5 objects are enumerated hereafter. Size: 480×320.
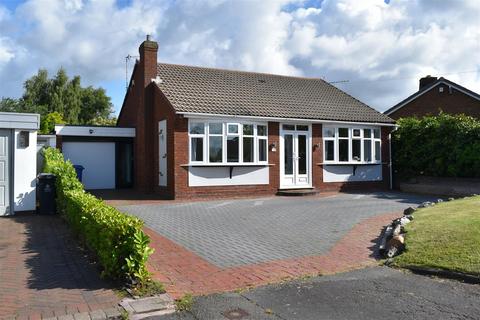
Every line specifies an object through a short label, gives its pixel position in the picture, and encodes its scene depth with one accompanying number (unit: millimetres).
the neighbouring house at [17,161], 12828
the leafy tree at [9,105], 46875
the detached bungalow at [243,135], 17203
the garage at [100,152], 21578
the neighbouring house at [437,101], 27125
